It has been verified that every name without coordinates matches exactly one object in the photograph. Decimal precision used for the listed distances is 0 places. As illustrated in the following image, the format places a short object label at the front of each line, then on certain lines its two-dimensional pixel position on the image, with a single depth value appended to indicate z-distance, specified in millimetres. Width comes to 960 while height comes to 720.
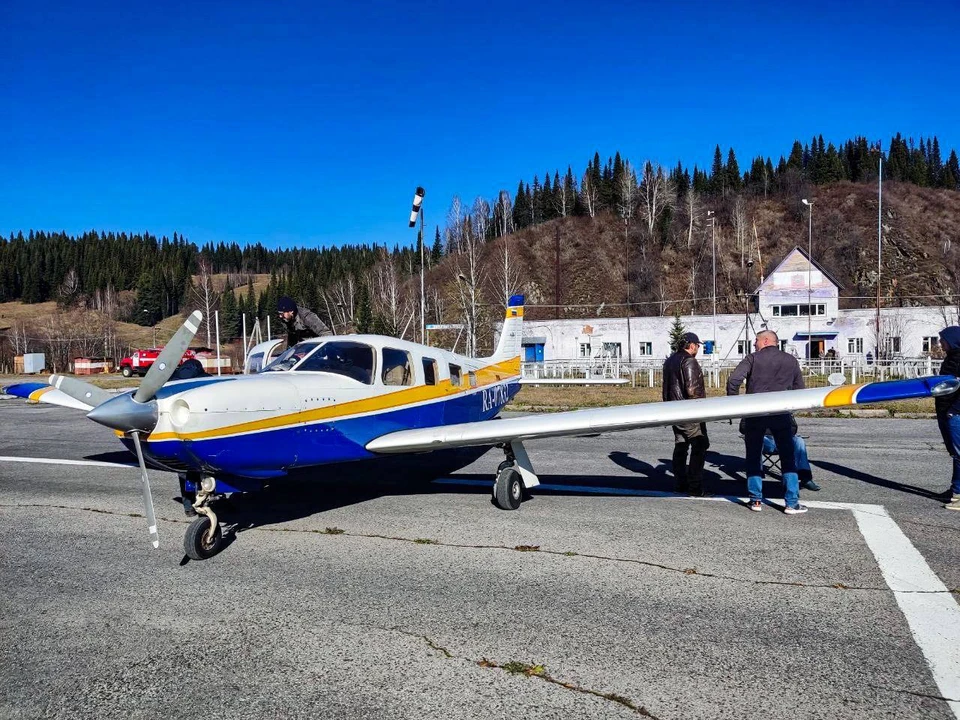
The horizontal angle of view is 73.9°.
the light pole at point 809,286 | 48944
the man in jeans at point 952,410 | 7273
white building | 47875
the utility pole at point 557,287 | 79250
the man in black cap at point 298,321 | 9747
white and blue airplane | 5641
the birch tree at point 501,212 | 96188
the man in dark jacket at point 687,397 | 8281
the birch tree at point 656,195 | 93250
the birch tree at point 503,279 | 53600
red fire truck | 43906
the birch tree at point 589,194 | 108250
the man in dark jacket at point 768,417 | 7102
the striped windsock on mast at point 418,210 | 20547
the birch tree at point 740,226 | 86938
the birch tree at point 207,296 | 61594
